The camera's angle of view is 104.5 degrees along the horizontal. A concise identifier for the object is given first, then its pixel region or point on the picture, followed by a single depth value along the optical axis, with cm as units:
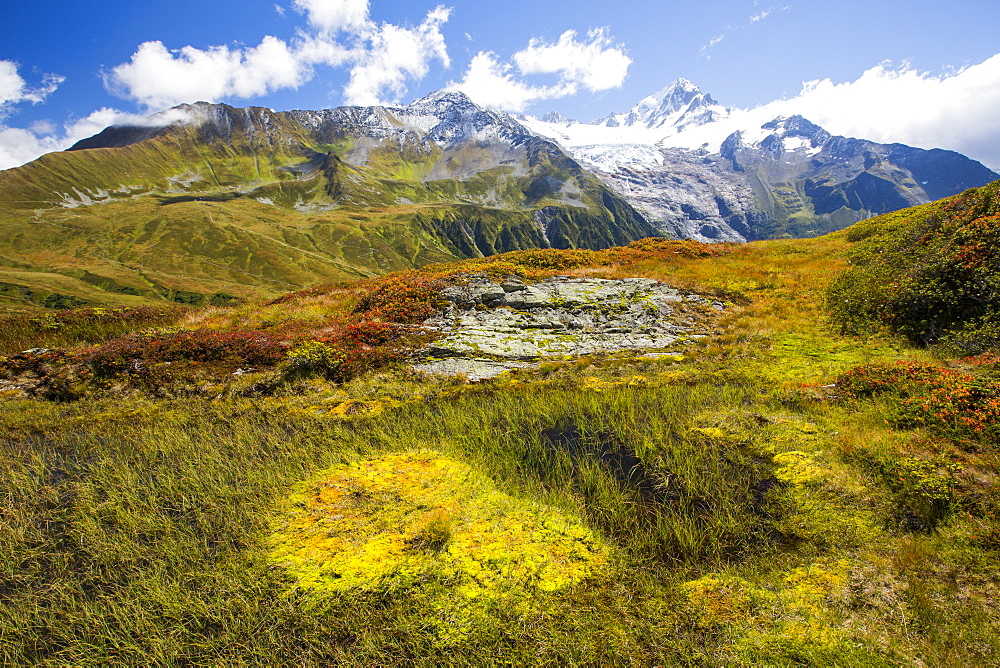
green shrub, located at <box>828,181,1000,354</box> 1173
